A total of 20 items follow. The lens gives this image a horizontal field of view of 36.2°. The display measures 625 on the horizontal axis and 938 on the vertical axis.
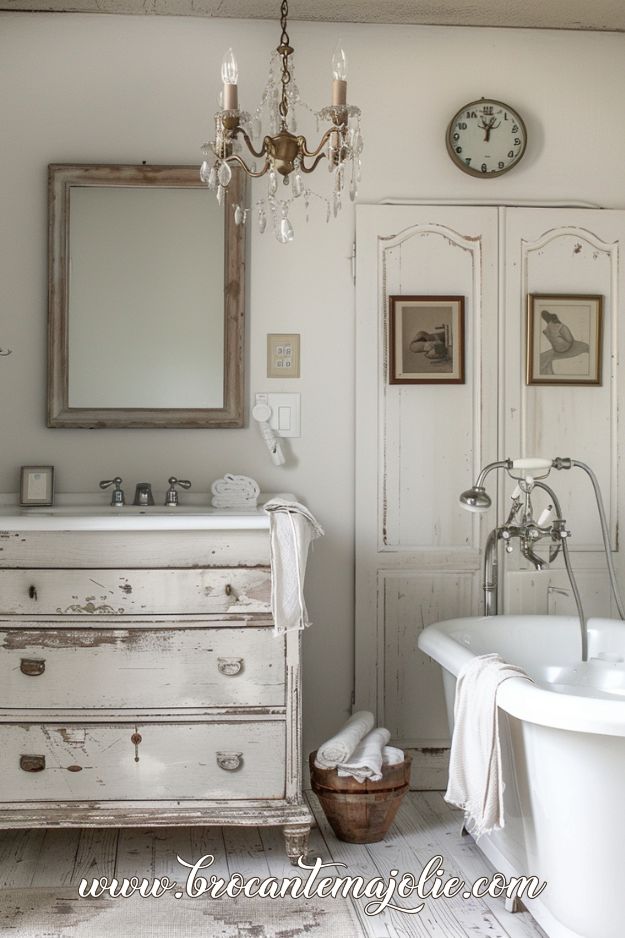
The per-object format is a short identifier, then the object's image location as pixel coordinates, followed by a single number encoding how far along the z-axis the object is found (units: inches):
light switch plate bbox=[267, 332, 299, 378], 134.7
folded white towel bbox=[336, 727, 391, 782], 111.7
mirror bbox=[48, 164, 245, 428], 130.5
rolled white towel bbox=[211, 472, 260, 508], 129.6
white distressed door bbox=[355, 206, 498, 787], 135.9
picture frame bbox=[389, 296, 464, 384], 135.8
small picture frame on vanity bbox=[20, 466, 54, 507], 127.9
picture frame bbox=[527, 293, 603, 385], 137.3
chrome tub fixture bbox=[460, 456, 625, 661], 116.5
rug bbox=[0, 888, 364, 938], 92.7
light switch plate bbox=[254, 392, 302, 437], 134.6
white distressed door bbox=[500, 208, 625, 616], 137.6
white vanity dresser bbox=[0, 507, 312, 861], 105.8
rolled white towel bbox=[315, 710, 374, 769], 113.3
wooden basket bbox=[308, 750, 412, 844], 111.8
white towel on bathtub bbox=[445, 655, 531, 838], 87.7
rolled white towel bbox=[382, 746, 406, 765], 115.8
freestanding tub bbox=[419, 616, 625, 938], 79.7
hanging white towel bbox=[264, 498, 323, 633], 106.4
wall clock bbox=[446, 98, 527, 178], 135.6
